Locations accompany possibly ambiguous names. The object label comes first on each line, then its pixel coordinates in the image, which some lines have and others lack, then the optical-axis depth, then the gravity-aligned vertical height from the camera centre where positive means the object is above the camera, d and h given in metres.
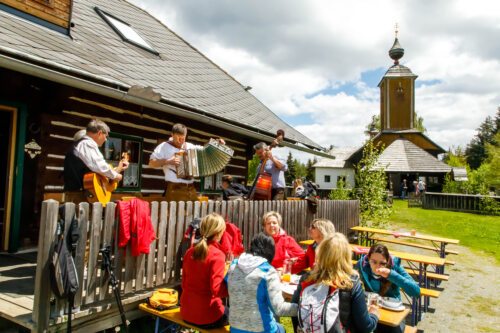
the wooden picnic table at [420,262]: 5.68 -1.21
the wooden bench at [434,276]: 6.91 -1.62
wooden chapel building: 37.66 +8.50
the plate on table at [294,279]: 4.38 -1.13
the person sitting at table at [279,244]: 5.19 -0.82
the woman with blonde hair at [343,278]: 2.97 -0.75
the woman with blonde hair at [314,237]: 4.56 -0.62
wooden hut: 5.68 +1.51
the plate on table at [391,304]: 3.75 -1.18
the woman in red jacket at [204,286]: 3.59 -1.02
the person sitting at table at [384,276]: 3.94 -0.95
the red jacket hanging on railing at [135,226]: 3.95 -0.48
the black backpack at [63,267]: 3.27 -0.79
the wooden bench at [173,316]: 3.64 -1.43
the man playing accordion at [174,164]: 5.25 +0.28
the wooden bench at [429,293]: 5.51 -1.55
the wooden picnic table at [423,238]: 8.20 -1.09
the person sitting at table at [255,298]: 3.25 -1.00
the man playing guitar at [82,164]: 4.23 +0.20
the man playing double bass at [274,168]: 7.14 +0.39
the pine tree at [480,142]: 60.47 +9.08
